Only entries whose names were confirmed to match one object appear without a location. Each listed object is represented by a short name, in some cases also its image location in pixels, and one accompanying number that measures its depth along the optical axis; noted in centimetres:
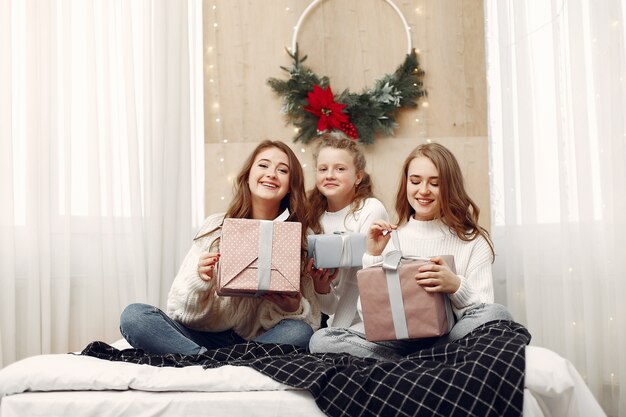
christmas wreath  290
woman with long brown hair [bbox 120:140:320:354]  185
